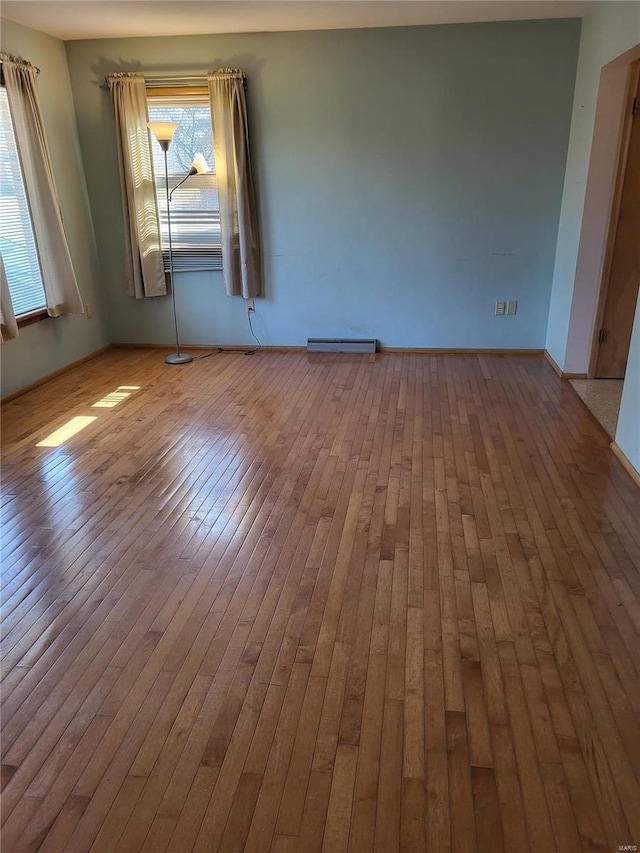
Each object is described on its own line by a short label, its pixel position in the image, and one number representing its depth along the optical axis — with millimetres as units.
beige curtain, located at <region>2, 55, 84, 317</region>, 4242
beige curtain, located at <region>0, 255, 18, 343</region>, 4059
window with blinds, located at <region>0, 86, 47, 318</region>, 4285
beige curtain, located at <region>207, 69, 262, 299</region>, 4859
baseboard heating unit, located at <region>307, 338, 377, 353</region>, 5492
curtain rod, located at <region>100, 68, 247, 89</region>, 4910
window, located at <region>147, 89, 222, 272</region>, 5039
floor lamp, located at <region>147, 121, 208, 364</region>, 4531
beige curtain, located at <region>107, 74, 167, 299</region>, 4984
